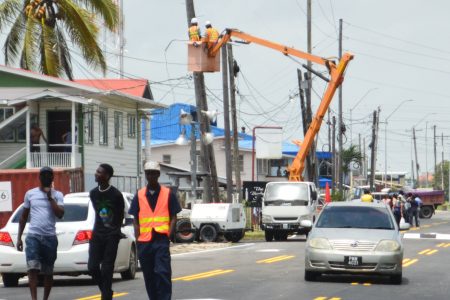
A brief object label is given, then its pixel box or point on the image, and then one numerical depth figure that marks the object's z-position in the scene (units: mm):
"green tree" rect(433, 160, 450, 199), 179250
